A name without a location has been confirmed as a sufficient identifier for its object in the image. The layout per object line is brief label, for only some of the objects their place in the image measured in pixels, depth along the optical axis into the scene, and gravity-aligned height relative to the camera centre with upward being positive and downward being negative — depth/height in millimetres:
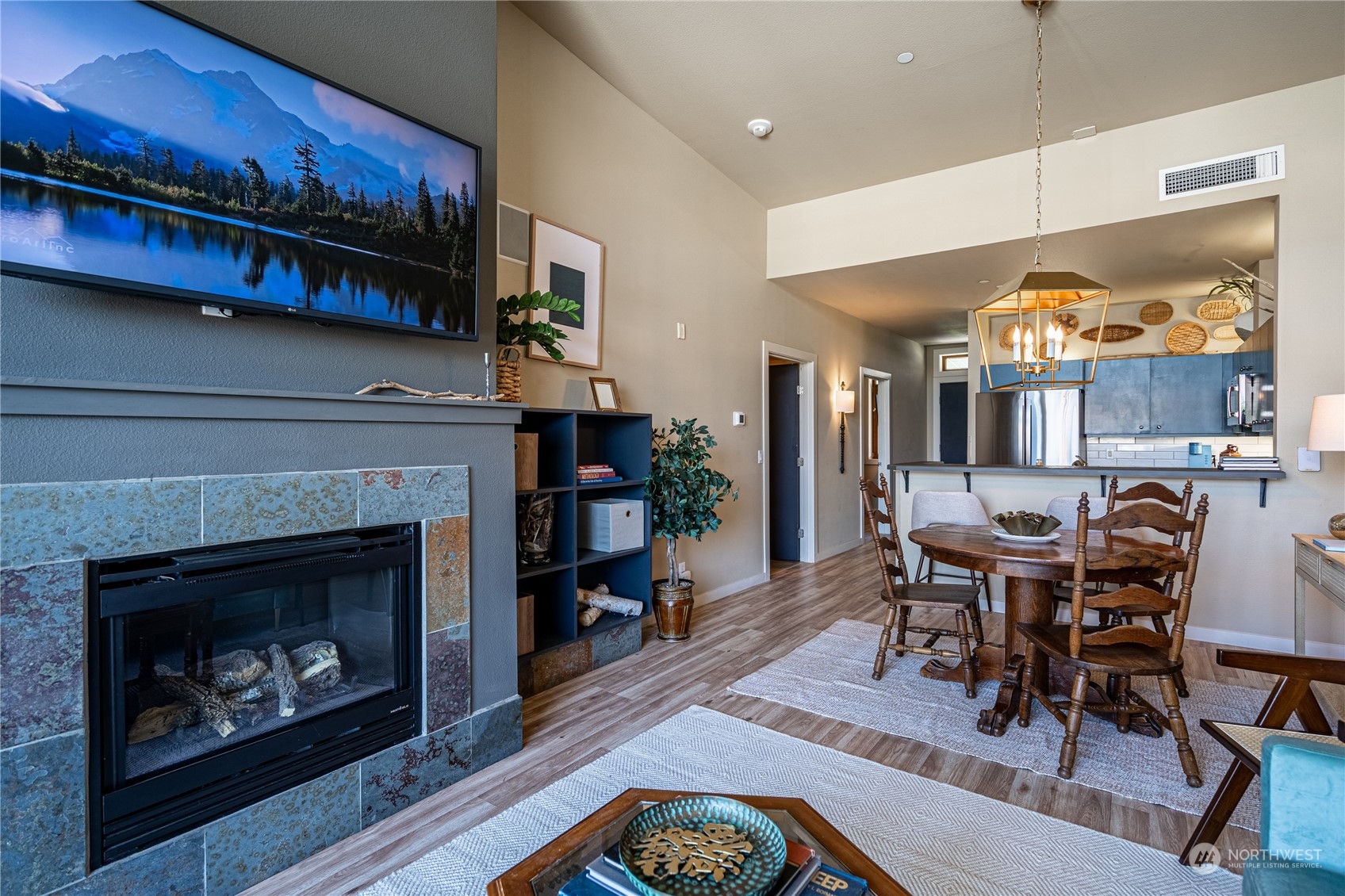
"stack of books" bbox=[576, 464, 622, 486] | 3422 -153
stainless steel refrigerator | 6656 +167
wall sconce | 6836 +457
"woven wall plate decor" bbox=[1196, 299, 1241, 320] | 5980 +1233
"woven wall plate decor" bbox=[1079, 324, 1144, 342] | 6617 +1133
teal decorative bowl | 1033 -692
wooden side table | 2586 -572
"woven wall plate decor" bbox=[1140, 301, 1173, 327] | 6449 +1292
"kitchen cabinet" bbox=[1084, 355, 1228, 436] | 5930 +432
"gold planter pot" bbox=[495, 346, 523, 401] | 2803 +314
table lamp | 2896 +64
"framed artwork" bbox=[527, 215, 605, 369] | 3438 +922
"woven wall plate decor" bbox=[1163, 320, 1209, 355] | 6285 +1011
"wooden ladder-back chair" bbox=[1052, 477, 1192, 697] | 3113 -295
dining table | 2477 -490
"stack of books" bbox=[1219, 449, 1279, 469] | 3746 -124
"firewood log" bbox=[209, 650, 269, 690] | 1810 -629
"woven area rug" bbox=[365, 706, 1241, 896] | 1734 -1164
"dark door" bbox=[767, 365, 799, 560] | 6277 -108
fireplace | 1565 -643
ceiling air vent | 3686 +1567
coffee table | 1077 -730
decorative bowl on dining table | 2947 -371
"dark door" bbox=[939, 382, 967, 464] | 9664 +325
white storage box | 3475 -426
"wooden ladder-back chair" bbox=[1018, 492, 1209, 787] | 2189 -685
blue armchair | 1160 -692
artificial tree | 3736 -262
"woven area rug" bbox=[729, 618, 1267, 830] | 2264 -1169
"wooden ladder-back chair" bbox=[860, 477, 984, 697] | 2996 -733
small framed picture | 3746 +301
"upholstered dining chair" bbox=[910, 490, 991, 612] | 4055 -416
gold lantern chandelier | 2828 +650
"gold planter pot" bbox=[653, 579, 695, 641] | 3758 -950
